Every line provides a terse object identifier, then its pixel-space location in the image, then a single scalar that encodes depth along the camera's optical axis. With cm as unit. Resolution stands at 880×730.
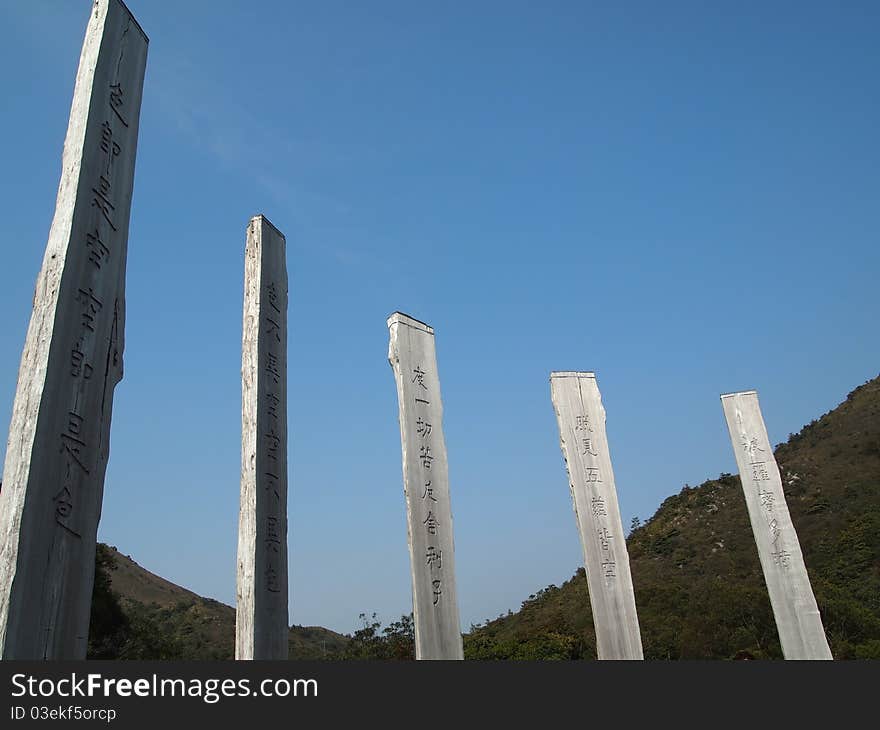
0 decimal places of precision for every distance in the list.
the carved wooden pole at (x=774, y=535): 681
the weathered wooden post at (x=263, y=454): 386
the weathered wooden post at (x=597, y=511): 585
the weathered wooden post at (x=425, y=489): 484
